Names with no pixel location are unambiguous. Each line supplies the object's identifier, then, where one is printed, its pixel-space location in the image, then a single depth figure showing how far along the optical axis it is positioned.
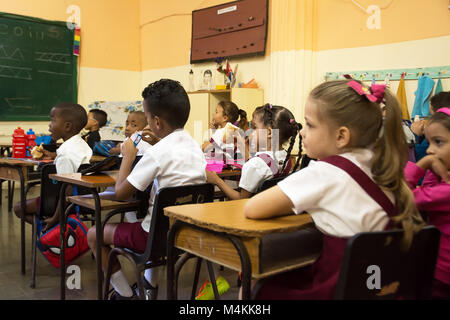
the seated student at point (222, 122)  3.69
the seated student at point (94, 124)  4.53
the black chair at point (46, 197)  2.46
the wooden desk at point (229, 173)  2.52
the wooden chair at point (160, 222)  1.62
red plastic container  3.14
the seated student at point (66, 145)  2.63
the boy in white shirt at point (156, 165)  1.75
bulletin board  5.42
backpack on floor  2.44
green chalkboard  5.90
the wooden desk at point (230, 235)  1.06
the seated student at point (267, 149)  2.25
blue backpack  3.76
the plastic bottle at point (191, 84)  6.14
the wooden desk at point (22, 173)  2.63
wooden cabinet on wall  5.24
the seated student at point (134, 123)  3.87
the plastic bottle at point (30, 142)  3.21
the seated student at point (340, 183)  1.08
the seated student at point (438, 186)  1.37
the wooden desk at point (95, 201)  1.87
